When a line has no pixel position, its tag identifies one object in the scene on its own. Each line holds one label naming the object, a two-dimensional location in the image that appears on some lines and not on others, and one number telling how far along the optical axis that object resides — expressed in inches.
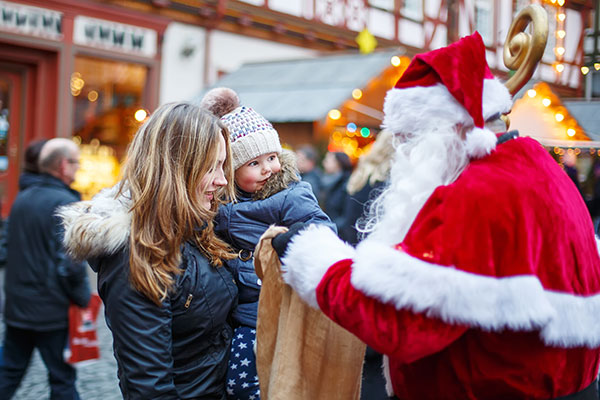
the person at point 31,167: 166.6
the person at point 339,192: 273.4
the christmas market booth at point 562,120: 251.3
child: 90.0
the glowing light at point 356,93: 373.2
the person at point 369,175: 196.1
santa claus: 65.6
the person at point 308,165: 325.1
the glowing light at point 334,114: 390.5
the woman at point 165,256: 73.9
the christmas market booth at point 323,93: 378.0
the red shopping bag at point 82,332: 164.1
